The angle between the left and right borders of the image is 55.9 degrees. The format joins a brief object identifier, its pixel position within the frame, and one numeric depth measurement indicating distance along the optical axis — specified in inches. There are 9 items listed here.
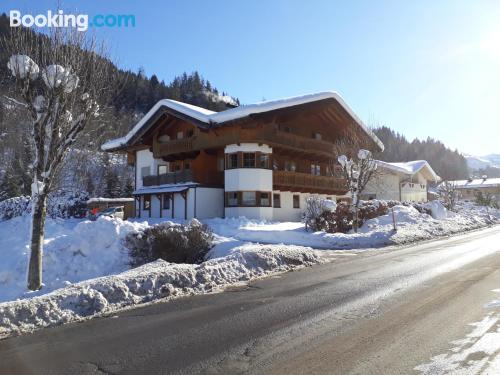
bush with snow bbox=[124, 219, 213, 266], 555.8
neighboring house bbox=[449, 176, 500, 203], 4008.4
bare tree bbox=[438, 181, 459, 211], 1705.2
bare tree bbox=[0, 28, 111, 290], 422.0
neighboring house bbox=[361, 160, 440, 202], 1933.3
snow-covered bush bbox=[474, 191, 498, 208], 2238.2
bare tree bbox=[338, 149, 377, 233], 956.0
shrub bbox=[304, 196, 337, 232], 954.7
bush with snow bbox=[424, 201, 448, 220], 1330.0
